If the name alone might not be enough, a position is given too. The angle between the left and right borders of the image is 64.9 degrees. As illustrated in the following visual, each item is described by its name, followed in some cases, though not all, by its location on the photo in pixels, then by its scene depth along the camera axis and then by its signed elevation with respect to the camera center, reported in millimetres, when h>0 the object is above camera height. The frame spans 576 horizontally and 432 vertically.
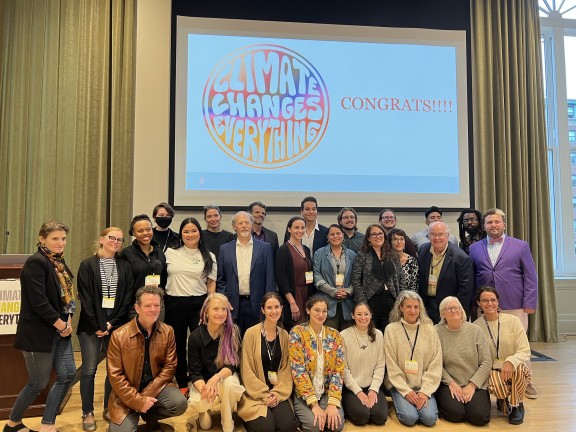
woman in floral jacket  2891 -850
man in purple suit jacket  3750 -254
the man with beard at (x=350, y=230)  4031 +96
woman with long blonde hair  2852 -780
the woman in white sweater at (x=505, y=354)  3094 -814
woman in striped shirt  2918 -405
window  6145 +1628
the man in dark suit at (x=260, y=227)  4273 +135
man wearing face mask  3691 +106
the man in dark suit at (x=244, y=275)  3576 -271
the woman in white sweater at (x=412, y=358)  3059 -824
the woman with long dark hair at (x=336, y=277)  3578 -291
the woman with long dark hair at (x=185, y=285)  3432 -336
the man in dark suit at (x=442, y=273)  3592 -262
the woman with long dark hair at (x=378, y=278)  3502 -292
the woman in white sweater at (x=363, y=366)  3037 -884
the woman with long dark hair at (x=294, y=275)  3619 -272
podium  3139 -895
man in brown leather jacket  2703 -785
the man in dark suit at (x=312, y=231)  4180 +92
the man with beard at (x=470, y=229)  4281 +105
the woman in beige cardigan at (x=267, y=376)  2830 -886
